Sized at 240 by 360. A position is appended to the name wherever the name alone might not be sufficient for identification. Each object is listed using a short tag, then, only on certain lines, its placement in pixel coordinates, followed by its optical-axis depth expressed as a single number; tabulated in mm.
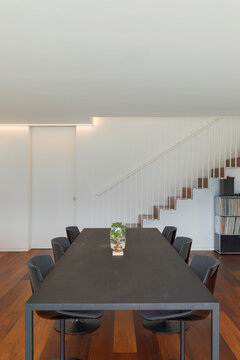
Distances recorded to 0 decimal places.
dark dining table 1770
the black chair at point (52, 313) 2182
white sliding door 6719
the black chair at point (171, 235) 4305
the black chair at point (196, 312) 2174
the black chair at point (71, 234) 4488
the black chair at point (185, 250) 3307
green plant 2994
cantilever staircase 6012
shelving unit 6141
